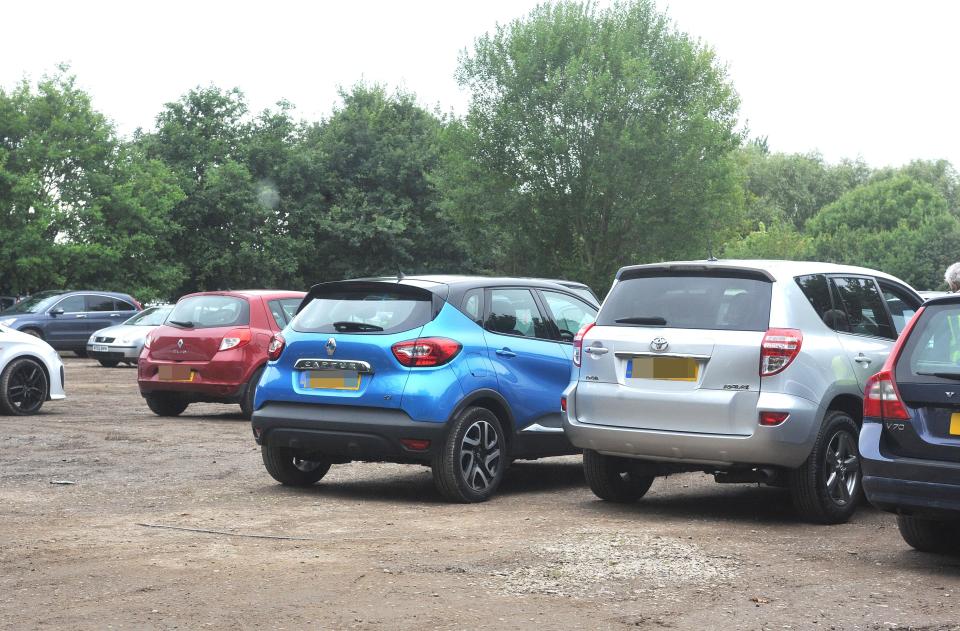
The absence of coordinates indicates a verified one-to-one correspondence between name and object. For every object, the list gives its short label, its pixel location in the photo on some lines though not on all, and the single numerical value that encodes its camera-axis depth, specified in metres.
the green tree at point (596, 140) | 48.91
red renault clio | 15.52
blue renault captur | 9.06
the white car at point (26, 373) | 16.06
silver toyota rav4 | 8.07
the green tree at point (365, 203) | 56.12
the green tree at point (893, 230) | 79.81
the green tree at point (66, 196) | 42.31
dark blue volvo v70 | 6.70
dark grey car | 31.88
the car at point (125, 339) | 27.89
